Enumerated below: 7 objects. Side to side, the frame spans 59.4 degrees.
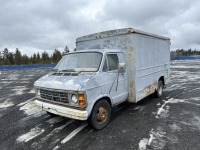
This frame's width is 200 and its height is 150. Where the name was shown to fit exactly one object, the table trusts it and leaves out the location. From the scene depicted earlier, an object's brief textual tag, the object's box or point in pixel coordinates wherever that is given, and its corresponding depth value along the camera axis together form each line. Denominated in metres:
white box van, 4.51
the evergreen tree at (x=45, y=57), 97.59
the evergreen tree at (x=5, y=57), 86.38
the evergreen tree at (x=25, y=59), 89.14
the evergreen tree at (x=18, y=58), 87.75
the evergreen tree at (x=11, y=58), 90.50
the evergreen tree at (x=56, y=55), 95.21
